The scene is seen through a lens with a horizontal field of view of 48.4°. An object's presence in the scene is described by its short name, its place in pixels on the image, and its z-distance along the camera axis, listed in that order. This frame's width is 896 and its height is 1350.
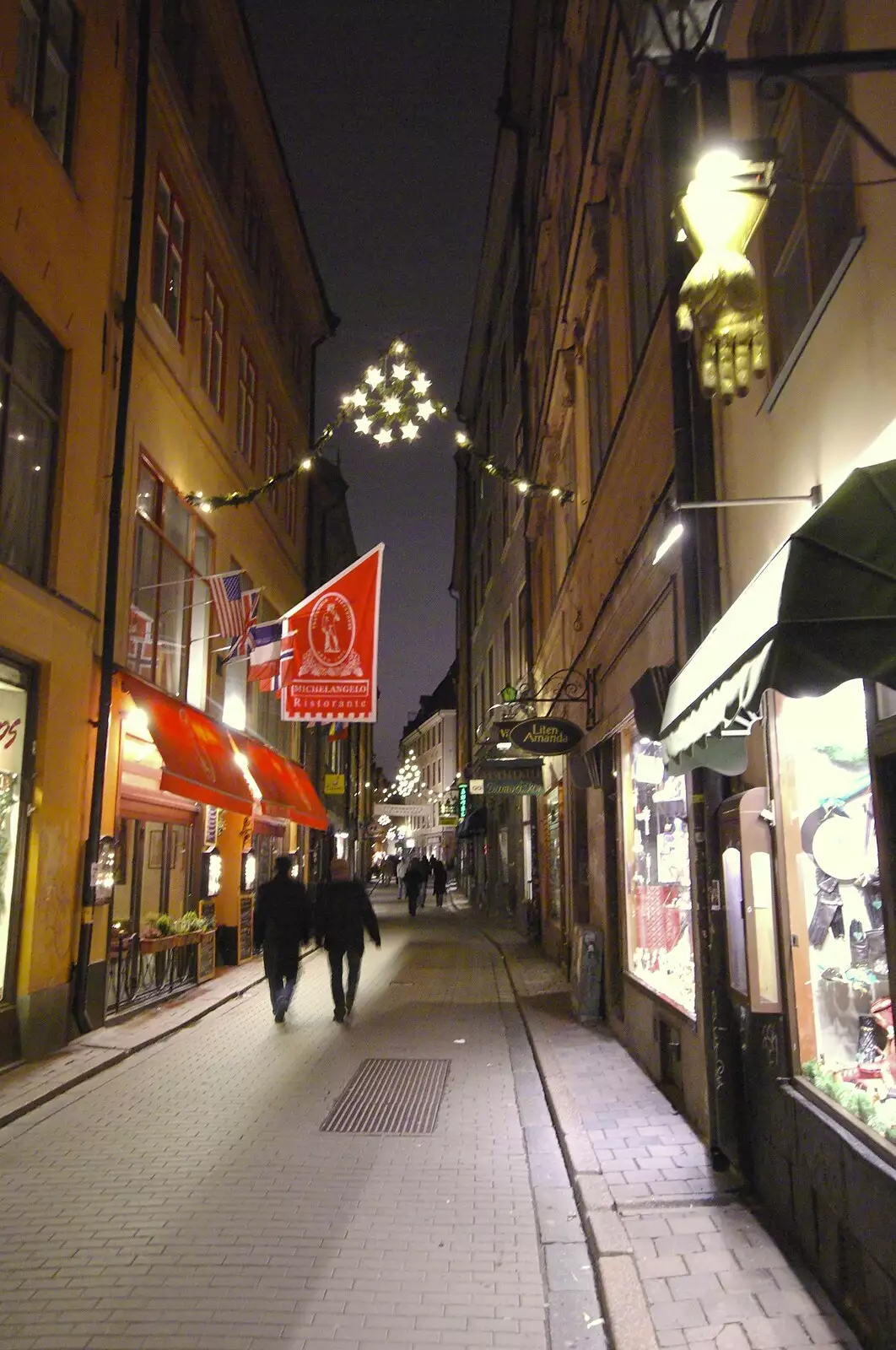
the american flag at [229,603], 15.62
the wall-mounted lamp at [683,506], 5.23
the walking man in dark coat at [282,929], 12.27
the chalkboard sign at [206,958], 15.88
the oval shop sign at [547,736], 13.13
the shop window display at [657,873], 8.73
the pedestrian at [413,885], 34.56
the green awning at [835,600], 3.62
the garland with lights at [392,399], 11.91
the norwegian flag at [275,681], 16.34
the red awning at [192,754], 12.98
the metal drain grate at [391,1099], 7.97
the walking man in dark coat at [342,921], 12.45
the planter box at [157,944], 13.59
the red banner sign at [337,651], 15.98
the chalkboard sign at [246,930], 18.92
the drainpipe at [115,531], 11.24
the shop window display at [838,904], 4.78
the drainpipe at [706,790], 6.41
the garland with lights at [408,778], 54.99
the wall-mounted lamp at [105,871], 11.59
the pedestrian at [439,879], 42.06
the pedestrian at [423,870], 37.59
